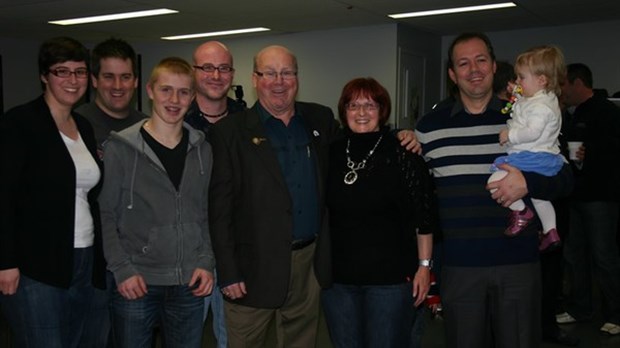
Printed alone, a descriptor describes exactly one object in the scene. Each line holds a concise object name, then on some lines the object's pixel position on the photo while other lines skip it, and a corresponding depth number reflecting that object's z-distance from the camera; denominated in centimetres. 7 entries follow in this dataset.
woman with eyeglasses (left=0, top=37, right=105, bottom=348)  208
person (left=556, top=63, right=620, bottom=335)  421
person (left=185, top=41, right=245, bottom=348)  282
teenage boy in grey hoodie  222
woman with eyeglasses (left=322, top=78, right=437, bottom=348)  240
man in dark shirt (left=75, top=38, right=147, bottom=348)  293
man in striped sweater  238
